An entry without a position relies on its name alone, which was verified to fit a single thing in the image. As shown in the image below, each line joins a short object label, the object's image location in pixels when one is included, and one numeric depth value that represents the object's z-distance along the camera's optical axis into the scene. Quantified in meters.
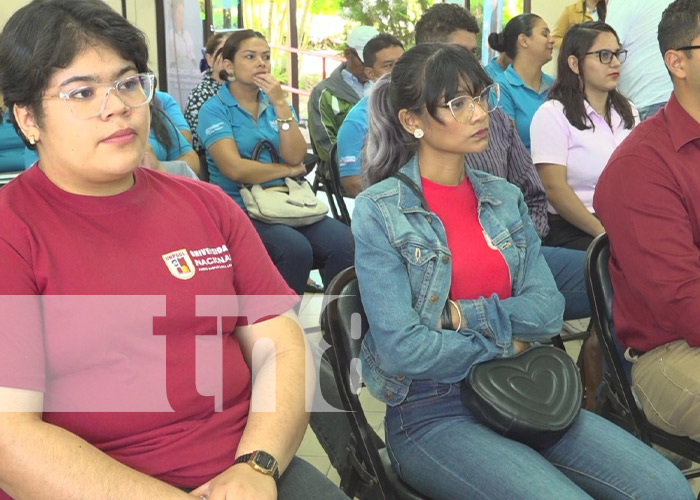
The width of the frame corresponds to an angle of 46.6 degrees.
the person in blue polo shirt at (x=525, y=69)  3.93
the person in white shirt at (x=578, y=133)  3.18
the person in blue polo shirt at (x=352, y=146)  3.68
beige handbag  3.47
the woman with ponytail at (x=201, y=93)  4.25
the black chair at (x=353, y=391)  1.72
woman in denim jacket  1.63
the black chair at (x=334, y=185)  3.78
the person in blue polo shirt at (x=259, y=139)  3.46
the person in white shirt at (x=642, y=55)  3.87
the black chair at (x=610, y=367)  2.00
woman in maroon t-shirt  1.30
